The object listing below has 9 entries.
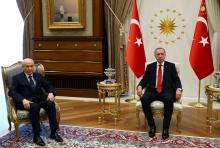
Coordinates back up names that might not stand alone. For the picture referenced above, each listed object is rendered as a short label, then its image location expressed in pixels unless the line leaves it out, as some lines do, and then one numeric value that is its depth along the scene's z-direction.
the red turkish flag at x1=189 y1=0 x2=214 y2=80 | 5.48
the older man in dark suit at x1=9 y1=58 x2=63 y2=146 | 3.92
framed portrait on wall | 6.21
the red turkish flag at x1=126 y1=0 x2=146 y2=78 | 5.76
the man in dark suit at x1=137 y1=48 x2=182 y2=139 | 4.17
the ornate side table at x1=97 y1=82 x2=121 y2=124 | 4.82
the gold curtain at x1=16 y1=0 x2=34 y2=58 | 6.83
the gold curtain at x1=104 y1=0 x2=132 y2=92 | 6.29
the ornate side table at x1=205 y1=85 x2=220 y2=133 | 4.35
